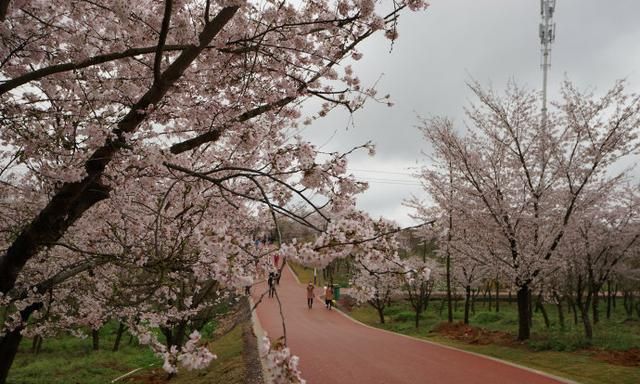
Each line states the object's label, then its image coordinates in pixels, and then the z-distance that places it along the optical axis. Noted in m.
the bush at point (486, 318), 22.50
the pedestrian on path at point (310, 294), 26.16
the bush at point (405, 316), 25.19
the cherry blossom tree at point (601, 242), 14.66
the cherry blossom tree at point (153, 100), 3.94
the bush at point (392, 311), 28.24
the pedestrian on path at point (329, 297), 26.52
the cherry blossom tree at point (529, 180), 13.53
